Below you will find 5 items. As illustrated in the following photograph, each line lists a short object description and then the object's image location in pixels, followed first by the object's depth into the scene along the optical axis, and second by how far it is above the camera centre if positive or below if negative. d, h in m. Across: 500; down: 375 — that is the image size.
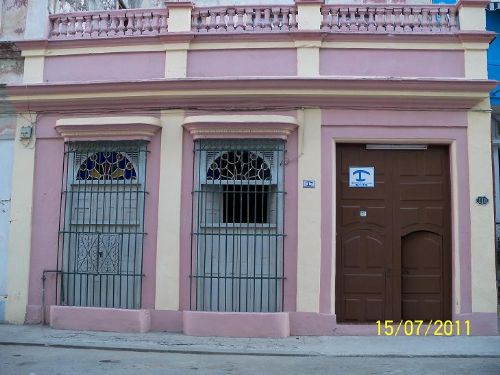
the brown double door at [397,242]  8.42 +0.26
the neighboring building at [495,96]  9.65 +2.70
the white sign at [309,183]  8.35 +1.06
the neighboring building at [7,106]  8.95 +2.29
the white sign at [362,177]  8.55 +1.21
